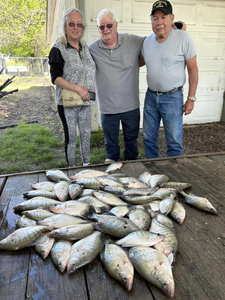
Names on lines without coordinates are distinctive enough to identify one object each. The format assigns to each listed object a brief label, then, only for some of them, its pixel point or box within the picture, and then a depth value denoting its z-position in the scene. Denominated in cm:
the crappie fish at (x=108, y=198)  182
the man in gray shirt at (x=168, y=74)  279
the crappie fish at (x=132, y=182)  209
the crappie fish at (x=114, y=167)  245
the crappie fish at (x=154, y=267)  116
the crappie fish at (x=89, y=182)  205
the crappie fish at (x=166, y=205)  173
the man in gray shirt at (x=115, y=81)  303
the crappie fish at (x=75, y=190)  188
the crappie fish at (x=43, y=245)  138
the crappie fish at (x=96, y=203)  172
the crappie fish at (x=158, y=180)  210
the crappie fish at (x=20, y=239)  142
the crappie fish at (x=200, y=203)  177
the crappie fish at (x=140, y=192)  193
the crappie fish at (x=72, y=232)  145
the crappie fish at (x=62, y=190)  189
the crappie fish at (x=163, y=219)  160
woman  279
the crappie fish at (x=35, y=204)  178
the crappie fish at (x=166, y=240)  137
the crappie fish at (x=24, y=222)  159
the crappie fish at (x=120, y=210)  166
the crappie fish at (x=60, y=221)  157
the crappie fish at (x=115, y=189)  196
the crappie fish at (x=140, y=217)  156
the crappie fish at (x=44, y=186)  208
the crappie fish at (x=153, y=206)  176
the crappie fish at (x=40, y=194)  195
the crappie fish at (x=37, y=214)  165
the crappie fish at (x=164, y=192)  190
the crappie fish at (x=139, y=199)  183
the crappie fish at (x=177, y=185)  208
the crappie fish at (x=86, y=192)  192
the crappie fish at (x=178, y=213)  166
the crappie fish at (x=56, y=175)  221
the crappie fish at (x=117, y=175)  224
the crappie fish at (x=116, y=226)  148
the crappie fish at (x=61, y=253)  130
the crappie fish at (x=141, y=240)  139
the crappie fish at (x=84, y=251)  129
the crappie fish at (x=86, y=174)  222
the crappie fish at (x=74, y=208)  166
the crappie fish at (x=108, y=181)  206
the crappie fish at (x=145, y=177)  219
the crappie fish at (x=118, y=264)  120
